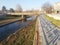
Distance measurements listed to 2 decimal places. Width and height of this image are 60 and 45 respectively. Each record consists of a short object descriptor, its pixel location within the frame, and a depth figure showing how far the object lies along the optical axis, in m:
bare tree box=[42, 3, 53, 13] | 36.14
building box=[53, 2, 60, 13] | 27.03
